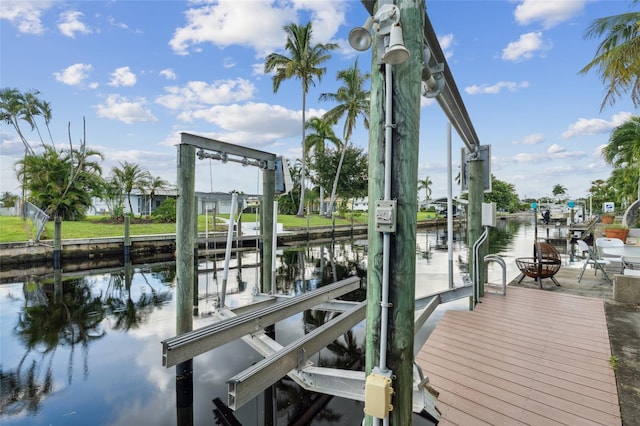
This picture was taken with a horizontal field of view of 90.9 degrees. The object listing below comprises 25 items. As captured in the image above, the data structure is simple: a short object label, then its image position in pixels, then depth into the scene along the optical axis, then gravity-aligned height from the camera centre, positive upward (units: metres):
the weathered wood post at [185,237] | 4.29 -0.29
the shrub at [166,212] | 23.00 +0.28
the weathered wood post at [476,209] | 5.62 +0.12
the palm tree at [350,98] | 26.47 +9.95
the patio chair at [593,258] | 6.41 -0.92
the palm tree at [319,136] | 30.56 +7.76
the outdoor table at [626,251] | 6.72 -0.78
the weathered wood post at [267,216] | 5.75 -0.01
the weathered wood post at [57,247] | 11.83 -1.19
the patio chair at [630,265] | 5.85 -1.04
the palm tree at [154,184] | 29.22 +2.98
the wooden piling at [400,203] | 1.68 +0.07
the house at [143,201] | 32.19 +1.63
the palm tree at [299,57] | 23.64 +12.03
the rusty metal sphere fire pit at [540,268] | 6.25 -1.06
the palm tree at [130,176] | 27.28 +3.51
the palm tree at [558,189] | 90.99 +7.64
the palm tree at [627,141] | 14.58 +3.74
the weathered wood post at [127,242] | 13.43 -1.15
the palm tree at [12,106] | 24.50 +8.70
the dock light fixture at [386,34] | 1.52 +0.95
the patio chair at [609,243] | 6.70 -0.62
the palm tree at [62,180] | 19.09 +2.29
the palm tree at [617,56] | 8.68 +4.59
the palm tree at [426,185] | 64.25 +6.40
